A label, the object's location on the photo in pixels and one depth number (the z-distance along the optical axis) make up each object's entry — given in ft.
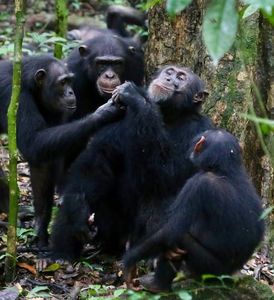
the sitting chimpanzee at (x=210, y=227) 30.37
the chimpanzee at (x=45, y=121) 40.57
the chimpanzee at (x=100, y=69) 46.75
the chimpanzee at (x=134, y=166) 36.63
